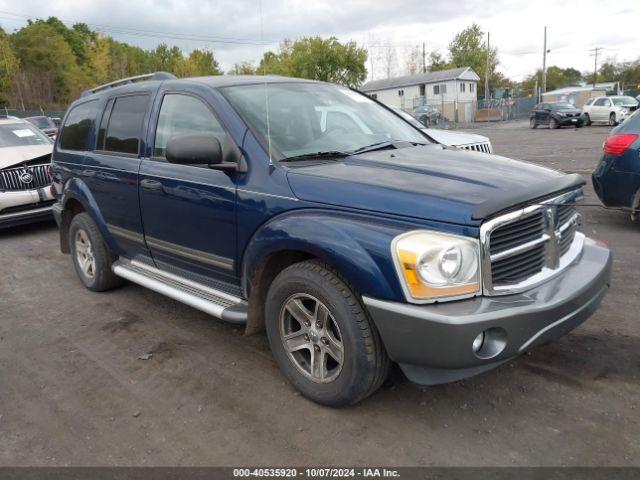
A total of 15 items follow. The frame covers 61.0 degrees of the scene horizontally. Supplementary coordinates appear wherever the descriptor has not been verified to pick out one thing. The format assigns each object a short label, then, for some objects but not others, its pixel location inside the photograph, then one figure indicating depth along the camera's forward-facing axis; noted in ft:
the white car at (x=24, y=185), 25.58
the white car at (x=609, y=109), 91.61
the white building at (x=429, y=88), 183.32
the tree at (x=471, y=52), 270.67
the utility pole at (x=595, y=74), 288.34
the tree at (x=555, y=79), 308.40
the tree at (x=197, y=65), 186.80
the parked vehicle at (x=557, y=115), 94.43
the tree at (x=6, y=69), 159.84
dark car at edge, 19.42
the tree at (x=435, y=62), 278.26
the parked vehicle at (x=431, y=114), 118.35
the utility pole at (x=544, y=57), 197.83
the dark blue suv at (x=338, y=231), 8.38
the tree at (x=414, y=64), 273.95
